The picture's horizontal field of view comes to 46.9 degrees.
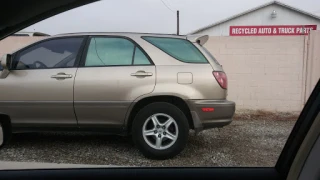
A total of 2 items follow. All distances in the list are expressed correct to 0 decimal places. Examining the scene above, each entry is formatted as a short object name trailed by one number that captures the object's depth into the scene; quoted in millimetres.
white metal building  11031
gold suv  4496
